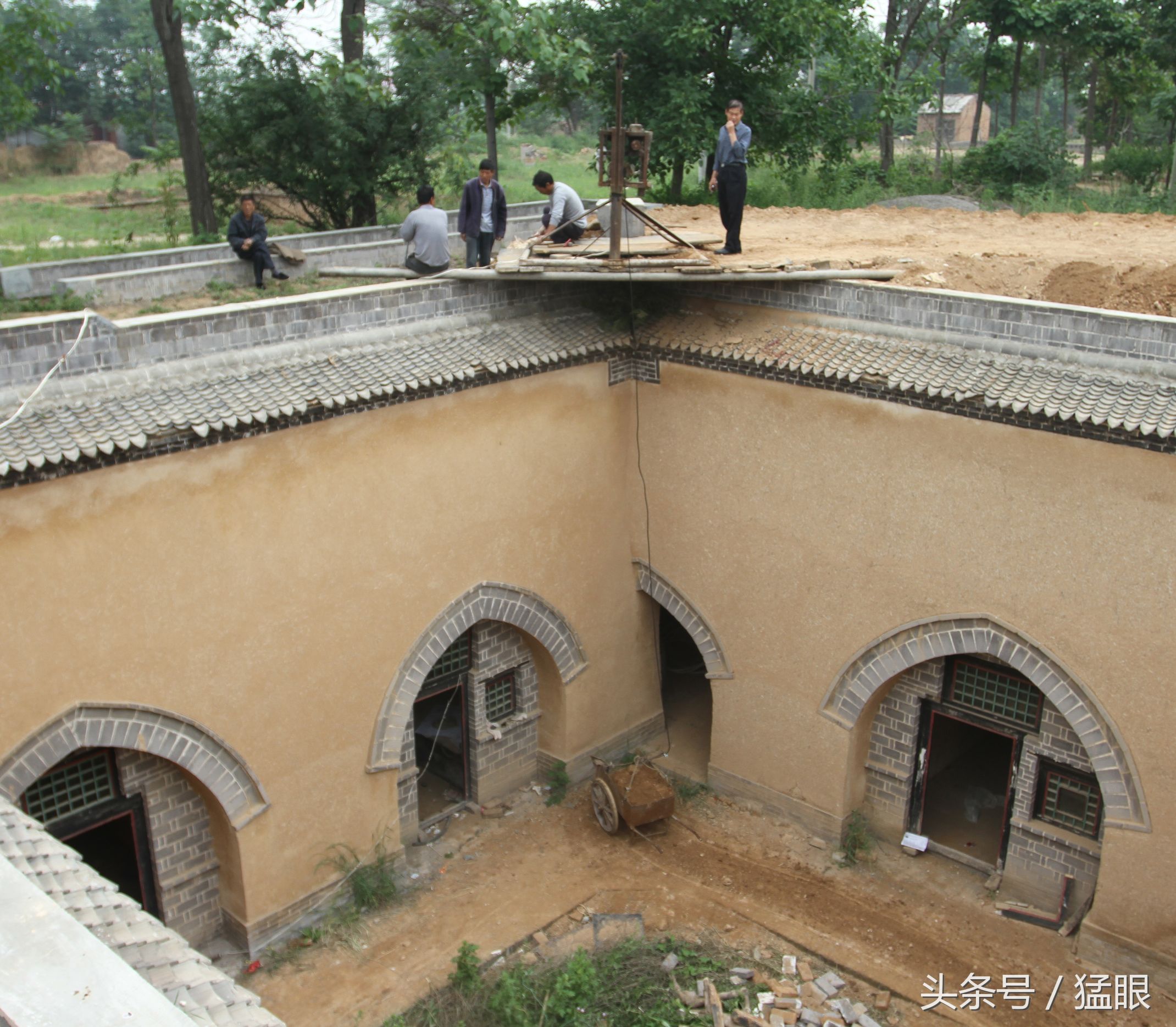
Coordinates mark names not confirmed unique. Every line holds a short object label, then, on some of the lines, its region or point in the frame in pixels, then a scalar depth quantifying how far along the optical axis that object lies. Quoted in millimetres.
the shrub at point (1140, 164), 25641
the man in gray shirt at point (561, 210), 12781
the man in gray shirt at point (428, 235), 12570
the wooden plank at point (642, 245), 12164
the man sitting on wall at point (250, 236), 13445
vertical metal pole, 10734
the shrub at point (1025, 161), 23594
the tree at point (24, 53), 16344
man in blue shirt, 11781
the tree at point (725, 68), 20812
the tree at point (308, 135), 18156
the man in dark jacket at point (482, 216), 13031
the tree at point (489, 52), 15578
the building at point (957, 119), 51438
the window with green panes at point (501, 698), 12578
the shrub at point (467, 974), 9859
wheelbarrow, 11812
